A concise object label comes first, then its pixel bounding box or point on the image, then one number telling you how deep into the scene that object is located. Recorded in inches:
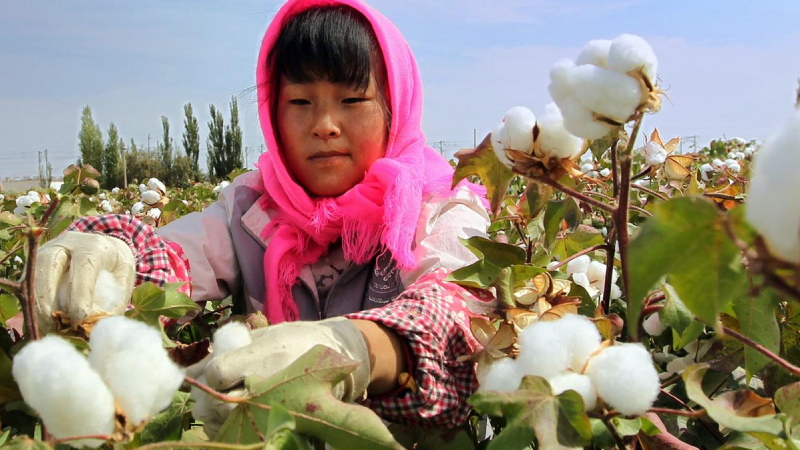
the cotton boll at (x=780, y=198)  12.1
